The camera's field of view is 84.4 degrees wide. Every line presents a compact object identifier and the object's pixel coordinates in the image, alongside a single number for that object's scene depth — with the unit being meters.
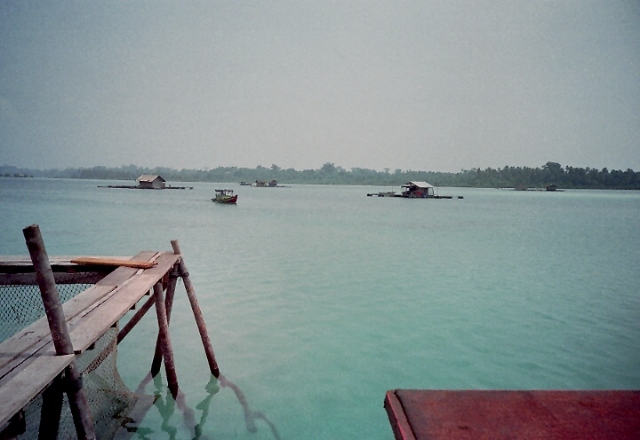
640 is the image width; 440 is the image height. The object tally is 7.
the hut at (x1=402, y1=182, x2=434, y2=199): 85.56
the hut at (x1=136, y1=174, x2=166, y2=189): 104.69
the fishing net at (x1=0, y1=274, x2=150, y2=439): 4.97
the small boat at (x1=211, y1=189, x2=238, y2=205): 63.41
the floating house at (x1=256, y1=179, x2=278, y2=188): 151.54
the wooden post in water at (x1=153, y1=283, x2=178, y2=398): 6.71
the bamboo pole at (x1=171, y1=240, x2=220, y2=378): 7.64
